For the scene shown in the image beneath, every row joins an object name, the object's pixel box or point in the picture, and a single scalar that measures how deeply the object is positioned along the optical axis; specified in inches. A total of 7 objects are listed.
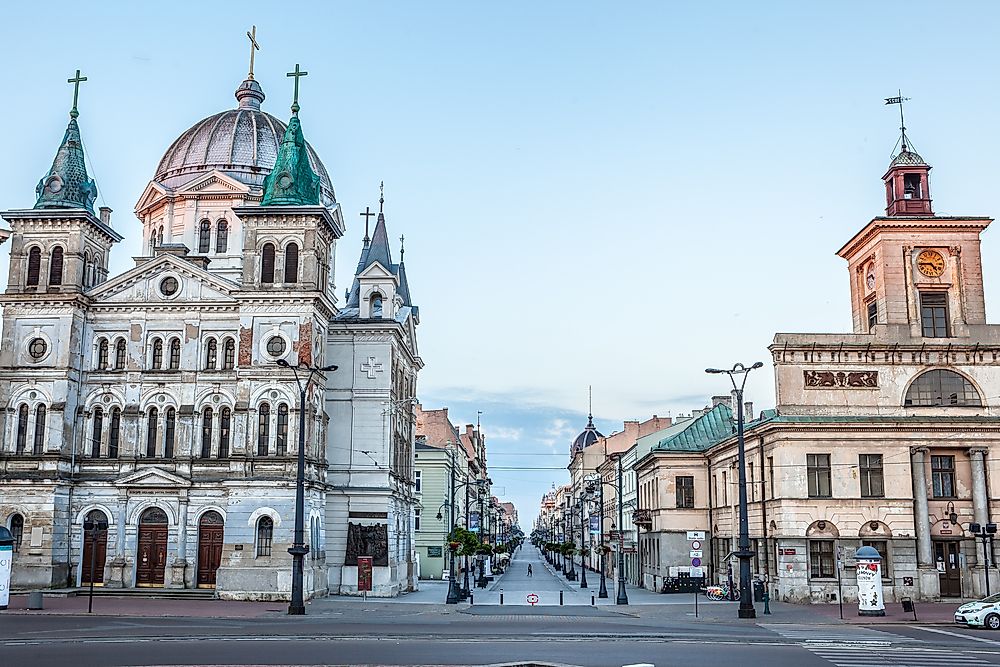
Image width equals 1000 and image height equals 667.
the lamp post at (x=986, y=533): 1748.3
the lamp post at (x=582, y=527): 4809.5
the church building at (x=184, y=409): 2092.8
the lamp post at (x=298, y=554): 1578.5
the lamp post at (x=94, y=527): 1831.4
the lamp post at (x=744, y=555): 1525.6
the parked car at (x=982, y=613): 1357.0
